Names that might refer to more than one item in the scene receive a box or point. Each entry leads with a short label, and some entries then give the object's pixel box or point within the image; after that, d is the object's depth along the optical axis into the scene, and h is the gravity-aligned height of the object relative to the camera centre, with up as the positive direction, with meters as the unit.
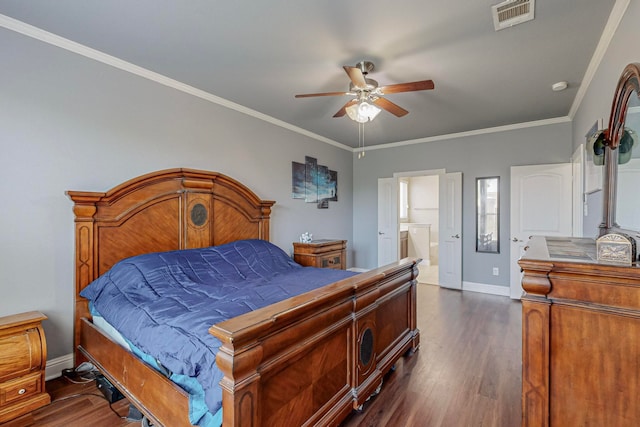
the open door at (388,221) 5.73 -0.16
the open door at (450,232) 5.02 -0.31
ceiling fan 2.39 +1.04
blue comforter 1.40 -0.58
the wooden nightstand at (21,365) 1.85 -0.98
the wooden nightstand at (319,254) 4.22 -0.60
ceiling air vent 1.95 +1.37
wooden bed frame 1.18 -0.59
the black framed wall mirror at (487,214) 4.73 -0.01
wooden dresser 1.15 -0.53
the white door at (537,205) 4.16 +0.13
